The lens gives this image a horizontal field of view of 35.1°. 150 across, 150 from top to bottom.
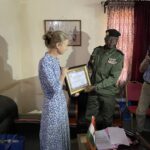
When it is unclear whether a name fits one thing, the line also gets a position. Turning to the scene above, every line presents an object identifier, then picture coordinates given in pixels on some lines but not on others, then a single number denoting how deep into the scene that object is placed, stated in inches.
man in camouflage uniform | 110.8
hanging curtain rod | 132.8
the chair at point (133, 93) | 139.6
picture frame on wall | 141.3
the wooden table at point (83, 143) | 77.9
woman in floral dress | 82.4
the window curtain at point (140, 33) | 136.0
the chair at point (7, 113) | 108.0
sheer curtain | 136.1
